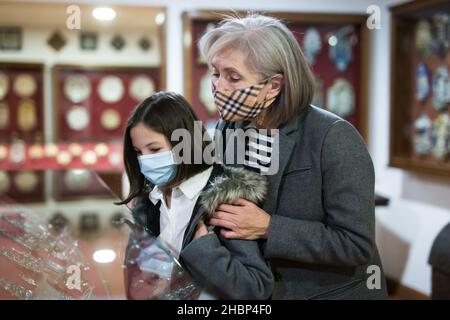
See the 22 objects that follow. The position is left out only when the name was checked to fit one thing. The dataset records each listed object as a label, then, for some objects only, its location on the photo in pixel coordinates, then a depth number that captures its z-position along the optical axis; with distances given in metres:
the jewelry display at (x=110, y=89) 6.22
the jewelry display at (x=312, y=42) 4.71
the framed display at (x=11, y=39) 6.30
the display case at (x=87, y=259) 1.11
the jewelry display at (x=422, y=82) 4.38
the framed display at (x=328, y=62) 4.54
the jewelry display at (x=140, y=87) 6.32
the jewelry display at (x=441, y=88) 4.15
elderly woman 1.32
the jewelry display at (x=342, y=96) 4.84
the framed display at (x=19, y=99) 6.27
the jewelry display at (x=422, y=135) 4.38
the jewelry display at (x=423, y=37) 4.32
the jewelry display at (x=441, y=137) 4.14
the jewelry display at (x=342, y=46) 4.76
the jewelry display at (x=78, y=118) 6.24
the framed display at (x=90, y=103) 6.21
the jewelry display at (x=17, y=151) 5.98
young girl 1.23
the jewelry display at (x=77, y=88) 6.21
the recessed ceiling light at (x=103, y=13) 4.44
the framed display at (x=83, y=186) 2.21
